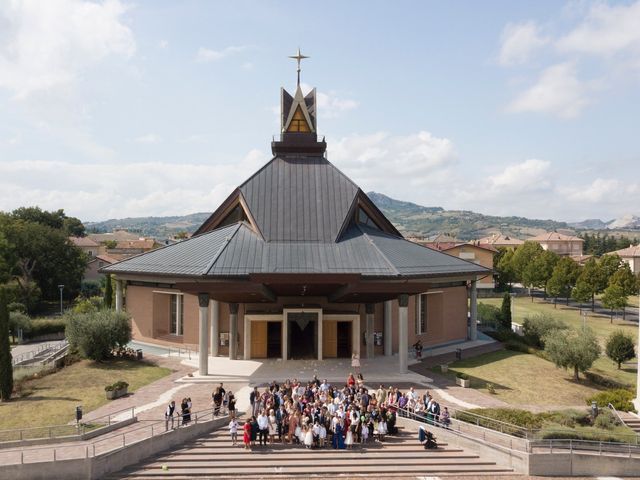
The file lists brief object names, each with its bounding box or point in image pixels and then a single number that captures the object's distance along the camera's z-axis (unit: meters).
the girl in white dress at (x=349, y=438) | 20.22
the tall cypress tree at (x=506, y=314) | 47.03
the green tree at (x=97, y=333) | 32.28
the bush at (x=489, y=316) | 48.28
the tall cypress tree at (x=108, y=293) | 43.23
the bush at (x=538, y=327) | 39.65
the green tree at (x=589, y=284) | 66.19
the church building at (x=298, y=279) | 31.11
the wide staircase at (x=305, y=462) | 18.92
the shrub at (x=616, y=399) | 25.66
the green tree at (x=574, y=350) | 30.84
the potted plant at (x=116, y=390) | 25.80
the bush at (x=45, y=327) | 52.50
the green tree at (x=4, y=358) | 25.94
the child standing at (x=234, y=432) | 20.70
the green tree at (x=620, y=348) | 38.62
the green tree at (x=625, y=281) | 63.19
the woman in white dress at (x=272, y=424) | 20.55
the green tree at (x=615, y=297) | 60.19
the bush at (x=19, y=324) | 50.44
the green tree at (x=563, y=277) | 71.50
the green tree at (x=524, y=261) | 79.69
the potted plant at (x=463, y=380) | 28.36
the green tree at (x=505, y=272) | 87.38
